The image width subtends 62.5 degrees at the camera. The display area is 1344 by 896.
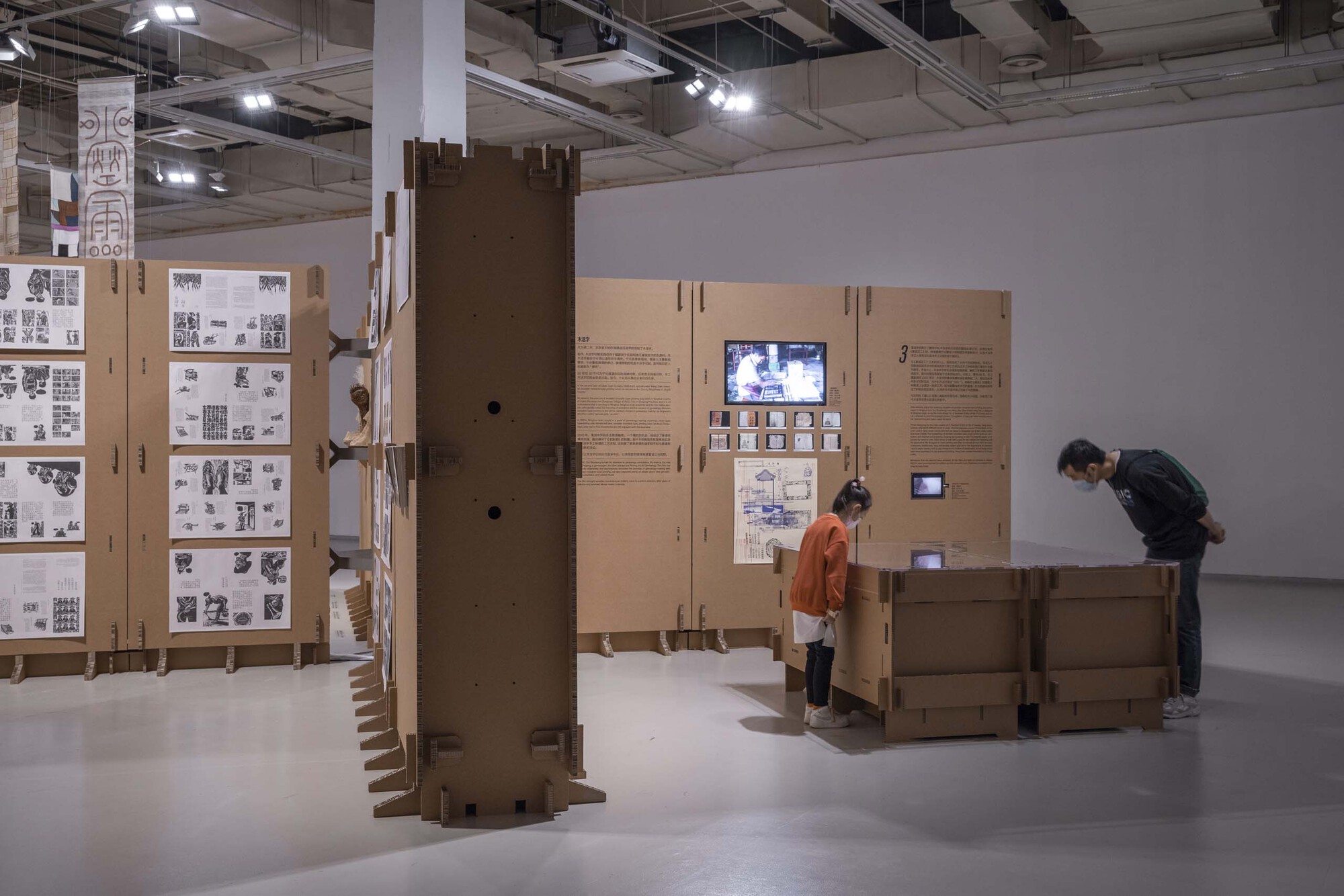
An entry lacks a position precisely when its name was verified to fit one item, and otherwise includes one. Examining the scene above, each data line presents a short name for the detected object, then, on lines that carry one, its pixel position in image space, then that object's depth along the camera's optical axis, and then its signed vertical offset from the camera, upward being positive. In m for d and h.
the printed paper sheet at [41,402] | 7.45 +0.29
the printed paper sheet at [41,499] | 7.45 -0.37
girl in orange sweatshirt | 5.84 -0.74
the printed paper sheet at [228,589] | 7.62 -0.99
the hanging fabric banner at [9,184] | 8.30 +1.95
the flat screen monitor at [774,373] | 8.41 +0.57
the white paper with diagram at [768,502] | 8.45 -0.41
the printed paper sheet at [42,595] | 7.42 -1.01
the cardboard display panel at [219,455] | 7.60 -0.08
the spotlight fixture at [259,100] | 10.62 +3.32
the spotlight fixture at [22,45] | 9.45 +3.41
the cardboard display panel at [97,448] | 7.47 -0.02
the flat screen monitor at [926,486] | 8.71 -0.29
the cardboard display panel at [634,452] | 8.15 -0.03
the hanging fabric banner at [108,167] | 8.02 +2.05
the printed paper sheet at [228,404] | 7.64 +0.29
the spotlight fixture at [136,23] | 8.68 +3.33
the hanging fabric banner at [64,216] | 8.14 +1.70
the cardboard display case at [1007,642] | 5.58 -1.00
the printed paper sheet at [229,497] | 7.64 -0.36
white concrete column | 7.86 +2.65
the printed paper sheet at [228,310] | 7.66 +0.94
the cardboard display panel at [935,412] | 8.65 +0.29
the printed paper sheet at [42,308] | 7.46 +0.93
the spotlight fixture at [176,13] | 8.33 +3.28
